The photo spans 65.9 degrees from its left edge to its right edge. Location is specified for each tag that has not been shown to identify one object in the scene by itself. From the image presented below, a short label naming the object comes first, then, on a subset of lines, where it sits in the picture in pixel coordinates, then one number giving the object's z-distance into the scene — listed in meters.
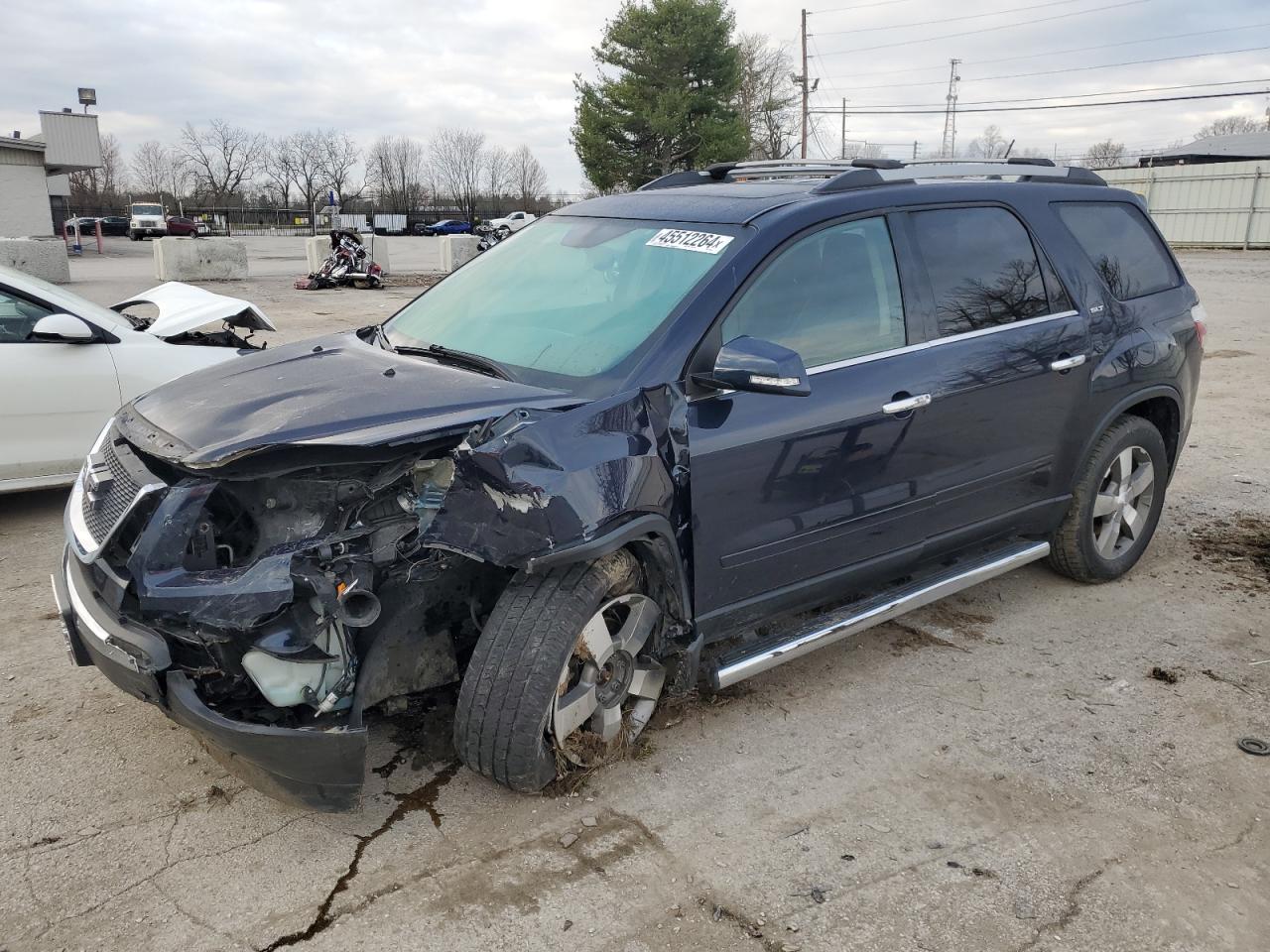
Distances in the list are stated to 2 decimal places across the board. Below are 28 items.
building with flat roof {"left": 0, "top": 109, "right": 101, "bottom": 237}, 30.39
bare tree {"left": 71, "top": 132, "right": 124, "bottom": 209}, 69.50
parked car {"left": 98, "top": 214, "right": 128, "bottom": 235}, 52.69
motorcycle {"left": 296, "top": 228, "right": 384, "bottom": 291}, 19.83
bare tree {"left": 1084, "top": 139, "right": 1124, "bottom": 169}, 81.01
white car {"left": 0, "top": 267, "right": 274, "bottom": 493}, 5.36
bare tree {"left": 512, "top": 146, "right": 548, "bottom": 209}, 86.69
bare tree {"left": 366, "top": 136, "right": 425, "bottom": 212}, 83.12
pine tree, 40.00
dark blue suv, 2.69
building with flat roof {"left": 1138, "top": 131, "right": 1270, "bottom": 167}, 45.09
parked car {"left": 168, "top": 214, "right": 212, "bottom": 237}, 52.09
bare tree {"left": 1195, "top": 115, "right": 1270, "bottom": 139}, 86.00
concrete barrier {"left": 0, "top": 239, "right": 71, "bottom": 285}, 17.89
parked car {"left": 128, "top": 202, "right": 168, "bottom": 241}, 48.67
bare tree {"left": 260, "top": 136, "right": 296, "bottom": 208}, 84.31
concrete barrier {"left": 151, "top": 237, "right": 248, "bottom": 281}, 20.19
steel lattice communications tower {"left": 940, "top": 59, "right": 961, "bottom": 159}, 76.57
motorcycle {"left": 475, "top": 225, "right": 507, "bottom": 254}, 23.72
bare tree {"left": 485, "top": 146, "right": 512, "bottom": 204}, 86.25
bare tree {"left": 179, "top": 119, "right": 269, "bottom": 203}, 87.31
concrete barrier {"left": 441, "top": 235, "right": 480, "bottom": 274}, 22.44
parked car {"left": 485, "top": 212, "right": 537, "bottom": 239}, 35.18
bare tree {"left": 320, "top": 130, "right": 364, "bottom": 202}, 83.88
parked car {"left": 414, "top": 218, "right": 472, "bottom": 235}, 57.09
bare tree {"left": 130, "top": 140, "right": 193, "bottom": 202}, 89.25
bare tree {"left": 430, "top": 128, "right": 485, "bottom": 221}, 85.94
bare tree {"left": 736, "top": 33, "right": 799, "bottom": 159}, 56.94
